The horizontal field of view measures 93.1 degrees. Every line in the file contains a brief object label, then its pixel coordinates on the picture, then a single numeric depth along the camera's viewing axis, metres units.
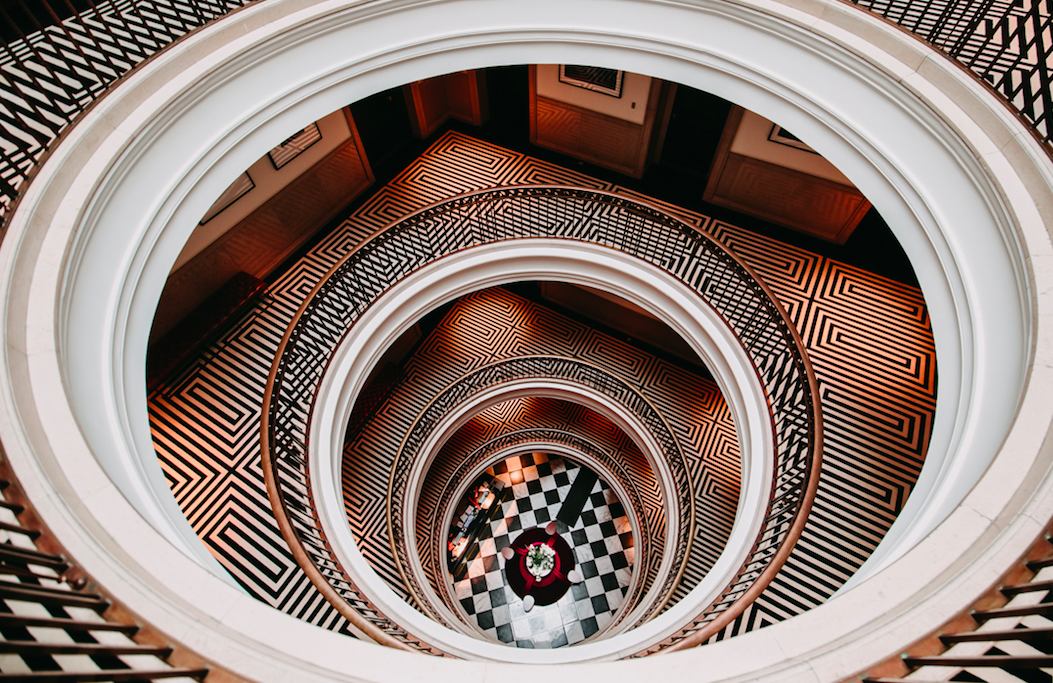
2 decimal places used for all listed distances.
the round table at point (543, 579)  10.07
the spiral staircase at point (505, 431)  2.05
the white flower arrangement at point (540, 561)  10.05
